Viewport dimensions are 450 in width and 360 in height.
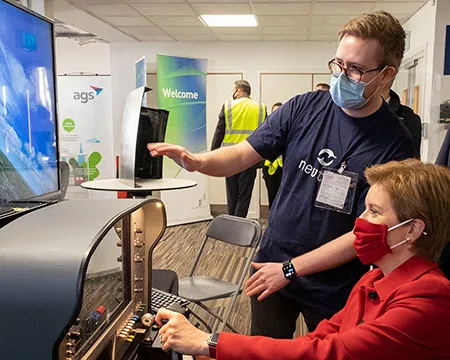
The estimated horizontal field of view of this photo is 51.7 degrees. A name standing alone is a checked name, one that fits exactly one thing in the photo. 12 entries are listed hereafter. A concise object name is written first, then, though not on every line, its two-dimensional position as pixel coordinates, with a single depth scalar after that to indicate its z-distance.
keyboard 1.56
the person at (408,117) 2.57
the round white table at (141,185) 1.98
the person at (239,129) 5.20
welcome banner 5.84
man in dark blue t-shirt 1.40
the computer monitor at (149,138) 2.12
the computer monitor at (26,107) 1.34
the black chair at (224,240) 2.68
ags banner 6.60
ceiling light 5.42
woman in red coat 1.00
